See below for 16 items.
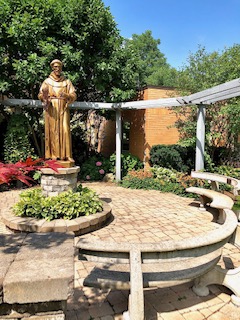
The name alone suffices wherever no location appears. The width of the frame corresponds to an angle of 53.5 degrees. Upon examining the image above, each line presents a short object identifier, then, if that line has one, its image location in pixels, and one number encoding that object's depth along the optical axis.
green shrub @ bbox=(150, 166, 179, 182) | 8.27
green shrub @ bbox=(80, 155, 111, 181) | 9.74
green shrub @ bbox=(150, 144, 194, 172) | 8.83
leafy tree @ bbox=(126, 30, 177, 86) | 34.77
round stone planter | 4.12
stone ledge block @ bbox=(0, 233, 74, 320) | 1.30
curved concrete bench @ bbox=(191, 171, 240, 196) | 4.54
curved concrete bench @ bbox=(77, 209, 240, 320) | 1.86
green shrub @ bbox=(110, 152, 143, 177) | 9.80
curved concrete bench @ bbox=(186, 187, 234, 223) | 4.13
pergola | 5.29
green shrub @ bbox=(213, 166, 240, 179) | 8.21
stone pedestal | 4.90
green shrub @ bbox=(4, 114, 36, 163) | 8.23
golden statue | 5.04
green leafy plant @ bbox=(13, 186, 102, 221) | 4.50
